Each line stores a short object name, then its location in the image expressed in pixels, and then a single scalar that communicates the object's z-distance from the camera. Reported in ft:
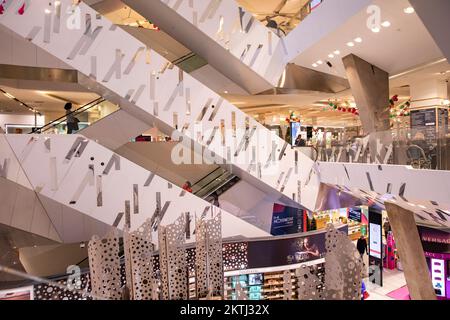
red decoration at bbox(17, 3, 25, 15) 19.29
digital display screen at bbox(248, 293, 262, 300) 20.25
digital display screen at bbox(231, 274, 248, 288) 19.82
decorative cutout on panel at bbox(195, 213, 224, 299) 12.49
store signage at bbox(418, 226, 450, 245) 26.32
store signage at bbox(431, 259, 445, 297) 25.67
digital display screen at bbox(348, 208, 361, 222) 37.35
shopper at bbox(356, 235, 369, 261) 31.45
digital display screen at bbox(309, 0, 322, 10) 22.72
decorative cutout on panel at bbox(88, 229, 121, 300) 10.94
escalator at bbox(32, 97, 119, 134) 22.22
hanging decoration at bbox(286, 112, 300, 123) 46.10
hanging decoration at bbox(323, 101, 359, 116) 44.32
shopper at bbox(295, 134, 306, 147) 28.85
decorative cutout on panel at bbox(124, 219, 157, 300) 11.47
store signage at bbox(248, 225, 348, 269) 20.31
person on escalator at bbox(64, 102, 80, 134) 22.67
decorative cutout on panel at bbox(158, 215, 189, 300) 11.93
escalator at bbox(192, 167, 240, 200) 27.66
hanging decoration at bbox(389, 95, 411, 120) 31.70
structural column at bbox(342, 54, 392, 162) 24.56
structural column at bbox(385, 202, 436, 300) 22.95
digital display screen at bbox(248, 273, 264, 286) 20.16
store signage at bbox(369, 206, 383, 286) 30.01
